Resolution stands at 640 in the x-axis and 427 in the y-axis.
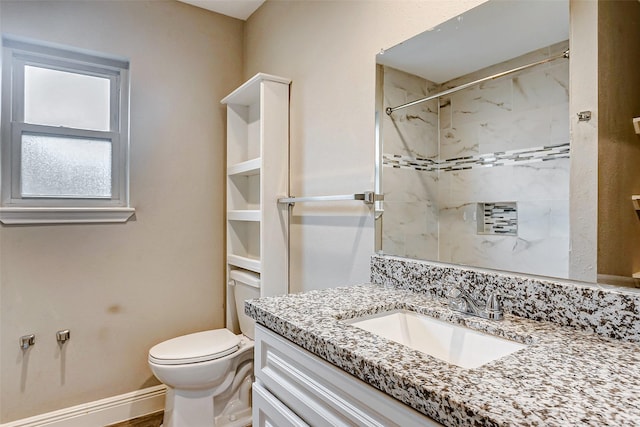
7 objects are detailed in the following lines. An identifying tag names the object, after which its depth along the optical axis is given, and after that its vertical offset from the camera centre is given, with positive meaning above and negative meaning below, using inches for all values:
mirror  37.1 +8.8
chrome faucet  37.6 -9.8
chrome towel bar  56.7 +2.6
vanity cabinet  26.6 -15.8
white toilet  68.6 -32.0
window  73.6 +16.8
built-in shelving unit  75.2 +7.6
